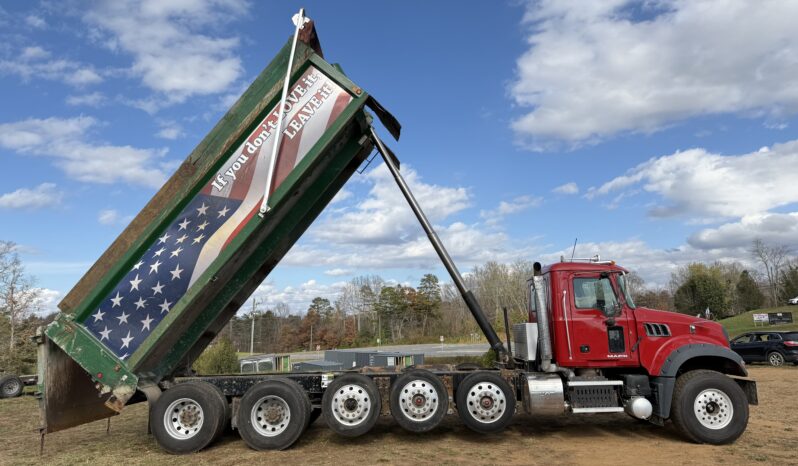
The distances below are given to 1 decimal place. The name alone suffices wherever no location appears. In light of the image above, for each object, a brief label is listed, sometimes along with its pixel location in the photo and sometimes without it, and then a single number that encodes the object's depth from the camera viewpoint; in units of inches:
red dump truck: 257.1
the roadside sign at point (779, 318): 1550.2
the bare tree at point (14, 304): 903.5
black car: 699.4
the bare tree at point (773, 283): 2635.8
